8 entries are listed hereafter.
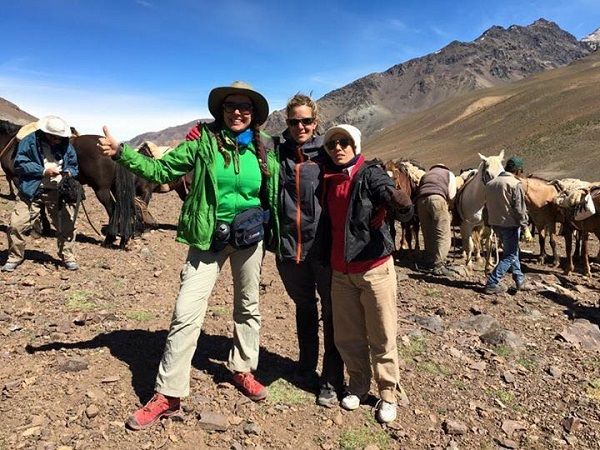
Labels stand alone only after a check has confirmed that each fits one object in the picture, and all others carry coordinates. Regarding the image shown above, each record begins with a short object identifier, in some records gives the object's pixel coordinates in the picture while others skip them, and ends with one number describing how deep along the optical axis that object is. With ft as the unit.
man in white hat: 19.38
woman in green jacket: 10.78
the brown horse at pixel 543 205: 32.17
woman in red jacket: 10.73
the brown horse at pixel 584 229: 28.76
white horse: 25.09
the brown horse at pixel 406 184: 29.55
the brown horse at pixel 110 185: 25.80
